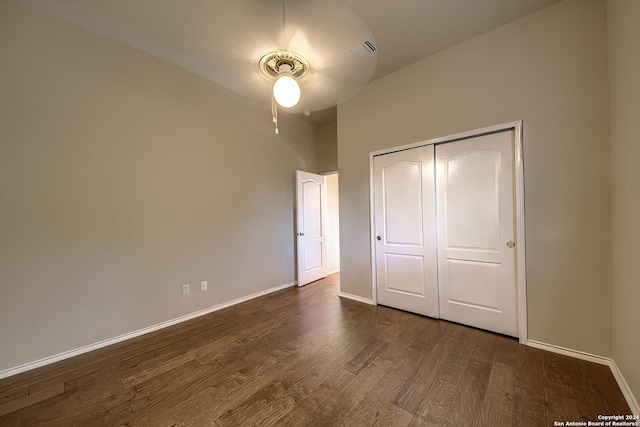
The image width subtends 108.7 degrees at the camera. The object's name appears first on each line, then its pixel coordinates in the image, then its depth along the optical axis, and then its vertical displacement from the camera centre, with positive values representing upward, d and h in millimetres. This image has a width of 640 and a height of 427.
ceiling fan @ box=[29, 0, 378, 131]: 2033 +1836
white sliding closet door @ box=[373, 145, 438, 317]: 2783 -235
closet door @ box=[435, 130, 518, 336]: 2295 -219
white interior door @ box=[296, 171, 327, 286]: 4148 -248
